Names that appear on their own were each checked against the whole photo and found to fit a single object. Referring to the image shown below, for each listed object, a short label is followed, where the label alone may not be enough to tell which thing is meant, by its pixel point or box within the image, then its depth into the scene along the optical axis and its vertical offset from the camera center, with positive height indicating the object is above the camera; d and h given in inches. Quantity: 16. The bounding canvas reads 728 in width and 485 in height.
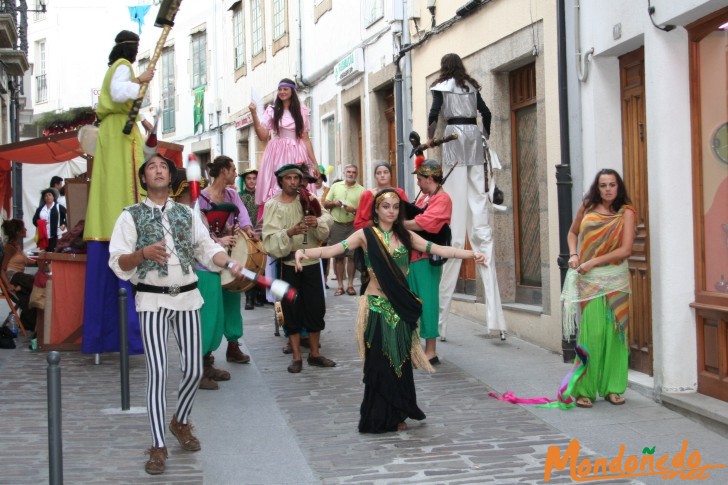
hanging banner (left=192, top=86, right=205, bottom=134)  1200.8 +169.1
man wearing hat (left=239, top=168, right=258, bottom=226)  565.6 +34.4
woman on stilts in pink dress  429.1 +48.8
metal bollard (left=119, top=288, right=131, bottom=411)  299.7 -26.8
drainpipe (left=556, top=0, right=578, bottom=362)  359.9 +25.6
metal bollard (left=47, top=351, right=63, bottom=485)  188.5 -27.7
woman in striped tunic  297.6 -16.2
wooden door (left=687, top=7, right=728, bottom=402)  281.9 +12.2
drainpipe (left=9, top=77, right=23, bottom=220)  844.7 +115.4
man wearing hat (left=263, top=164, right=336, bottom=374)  368.2 -1.3
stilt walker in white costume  394.0 +28.7
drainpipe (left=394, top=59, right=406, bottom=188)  571.5 +73.8
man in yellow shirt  565.6 +23.4
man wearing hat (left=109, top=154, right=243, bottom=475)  242.7 -4.1
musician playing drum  365.4 +14.2
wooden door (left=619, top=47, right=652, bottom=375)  325.7 +16.7
